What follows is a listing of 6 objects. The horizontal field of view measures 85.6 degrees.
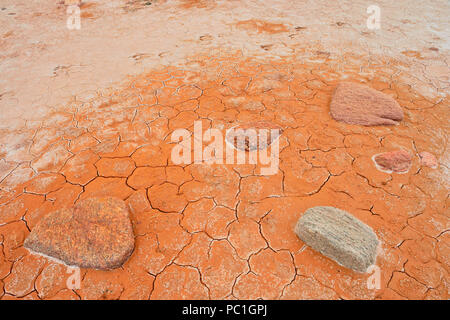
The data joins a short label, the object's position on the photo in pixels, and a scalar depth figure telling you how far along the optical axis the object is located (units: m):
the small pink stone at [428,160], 2.11
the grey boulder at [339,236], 1.49
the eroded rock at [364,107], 2.52
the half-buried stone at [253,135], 2.32
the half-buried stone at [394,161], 2.09
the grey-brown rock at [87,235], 1.57
